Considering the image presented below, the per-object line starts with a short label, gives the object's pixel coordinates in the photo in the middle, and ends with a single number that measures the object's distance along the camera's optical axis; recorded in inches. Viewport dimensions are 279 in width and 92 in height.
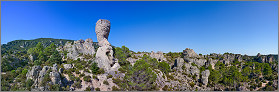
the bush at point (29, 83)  792.6
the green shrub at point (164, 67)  1570.4
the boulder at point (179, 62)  1827.0
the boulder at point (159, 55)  2206.0
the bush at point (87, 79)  979.2
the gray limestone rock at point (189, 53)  2320.9
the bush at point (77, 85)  896.3
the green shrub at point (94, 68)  1125.4
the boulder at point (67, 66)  1172.9
